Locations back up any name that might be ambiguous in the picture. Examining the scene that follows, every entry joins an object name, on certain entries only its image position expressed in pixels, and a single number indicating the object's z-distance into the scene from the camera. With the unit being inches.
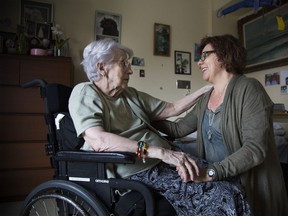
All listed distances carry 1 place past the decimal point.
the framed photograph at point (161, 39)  132.8
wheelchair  37.5
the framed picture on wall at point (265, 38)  110.4
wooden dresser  91.7
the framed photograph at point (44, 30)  111.5
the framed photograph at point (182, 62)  137.2
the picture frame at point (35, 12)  111.0
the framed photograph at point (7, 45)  98.0
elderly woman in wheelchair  37.1
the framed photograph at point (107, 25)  122.4
